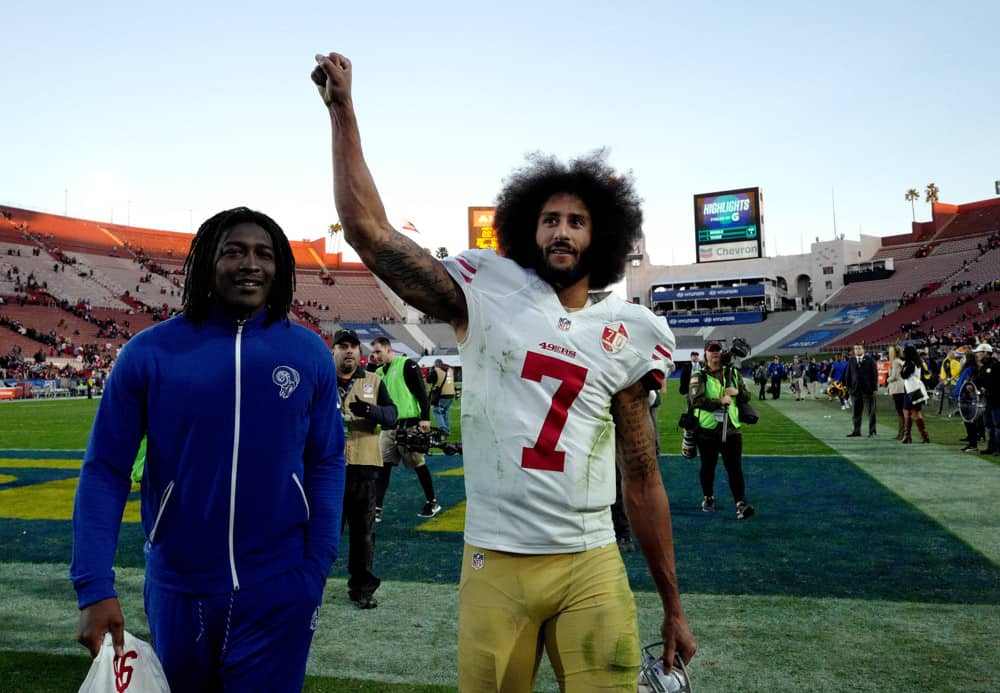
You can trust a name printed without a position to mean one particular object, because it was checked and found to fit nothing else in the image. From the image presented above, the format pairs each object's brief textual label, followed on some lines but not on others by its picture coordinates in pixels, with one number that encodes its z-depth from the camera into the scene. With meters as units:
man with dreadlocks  2.18
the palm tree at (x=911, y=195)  110.50
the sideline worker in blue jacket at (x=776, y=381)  33.80
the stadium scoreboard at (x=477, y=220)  52.12
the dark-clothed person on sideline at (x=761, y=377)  33.00
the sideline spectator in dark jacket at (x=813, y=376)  32.81
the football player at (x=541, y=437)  2.15
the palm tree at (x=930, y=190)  110.12
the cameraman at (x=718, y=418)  8.53
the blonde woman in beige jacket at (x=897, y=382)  15.63
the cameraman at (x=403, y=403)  8.41
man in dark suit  16.55
